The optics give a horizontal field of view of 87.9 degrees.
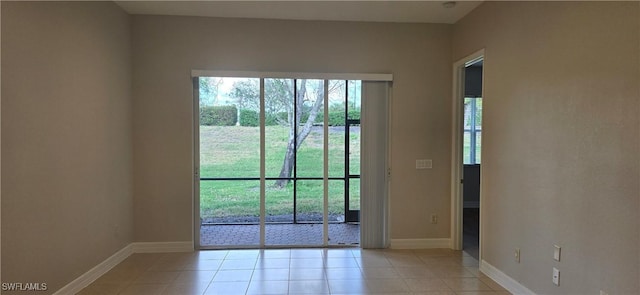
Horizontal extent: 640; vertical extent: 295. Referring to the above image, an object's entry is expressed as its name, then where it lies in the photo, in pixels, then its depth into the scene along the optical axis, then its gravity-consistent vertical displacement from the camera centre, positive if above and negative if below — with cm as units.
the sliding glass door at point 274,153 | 400 -20
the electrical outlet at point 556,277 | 242 -102
